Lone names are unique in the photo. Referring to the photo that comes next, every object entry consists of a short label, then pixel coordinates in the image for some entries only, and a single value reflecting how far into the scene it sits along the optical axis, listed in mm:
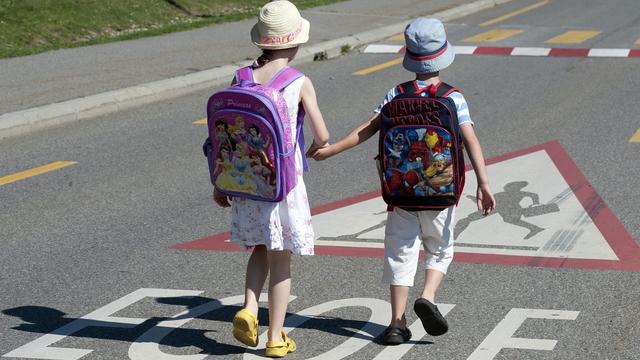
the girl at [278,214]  10695
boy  10945
